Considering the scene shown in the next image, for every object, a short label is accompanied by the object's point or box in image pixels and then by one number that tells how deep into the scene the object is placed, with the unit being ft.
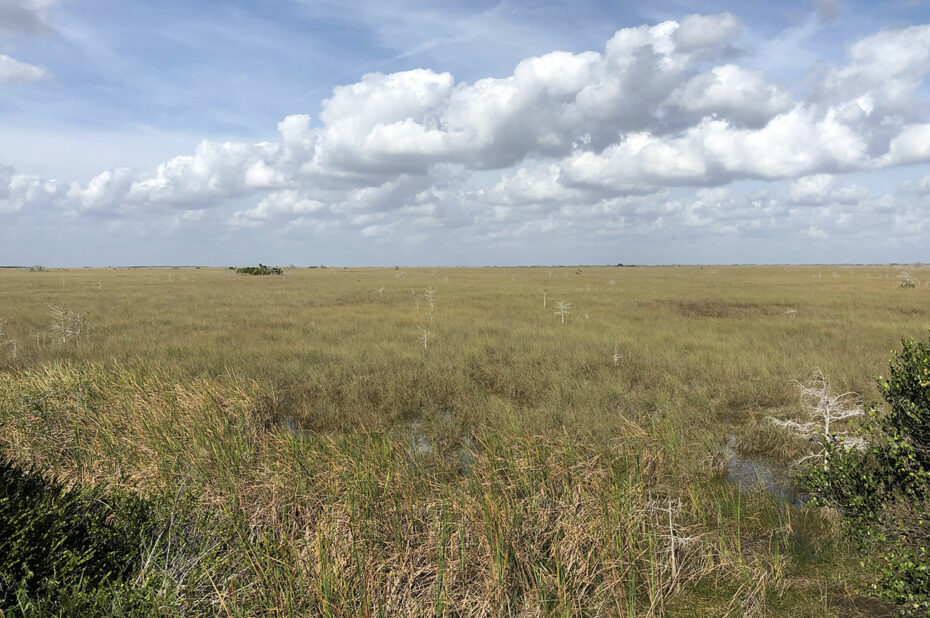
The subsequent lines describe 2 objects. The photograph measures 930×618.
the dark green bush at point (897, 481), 10.87
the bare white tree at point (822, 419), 16.54
